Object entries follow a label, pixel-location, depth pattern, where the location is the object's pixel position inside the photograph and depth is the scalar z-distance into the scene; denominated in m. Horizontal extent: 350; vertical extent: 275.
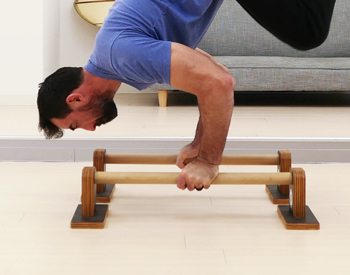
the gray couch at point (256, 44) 4.42
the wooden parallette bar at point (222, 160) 2.42
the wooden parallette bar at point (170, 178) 2.11
